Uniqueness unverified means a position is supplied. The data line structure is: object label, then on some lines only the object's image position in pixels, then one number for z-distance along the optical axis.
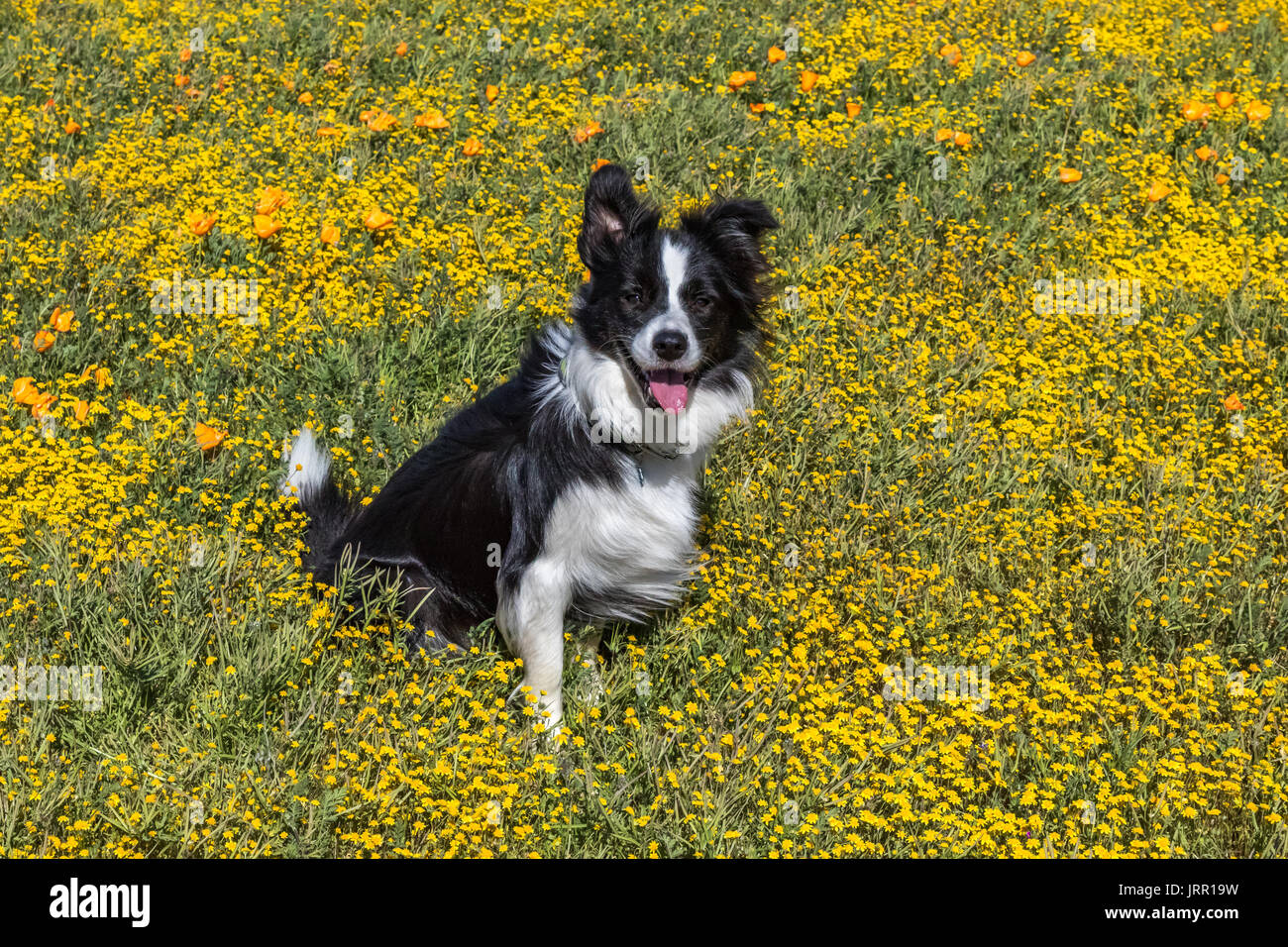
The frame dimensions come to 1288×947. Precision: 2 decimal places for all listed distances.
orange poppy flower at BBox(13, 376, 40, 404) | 5.23
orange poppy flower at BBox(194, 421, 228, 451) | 5.11
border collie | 4.24
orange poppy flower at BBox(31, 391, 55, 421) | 5.20
